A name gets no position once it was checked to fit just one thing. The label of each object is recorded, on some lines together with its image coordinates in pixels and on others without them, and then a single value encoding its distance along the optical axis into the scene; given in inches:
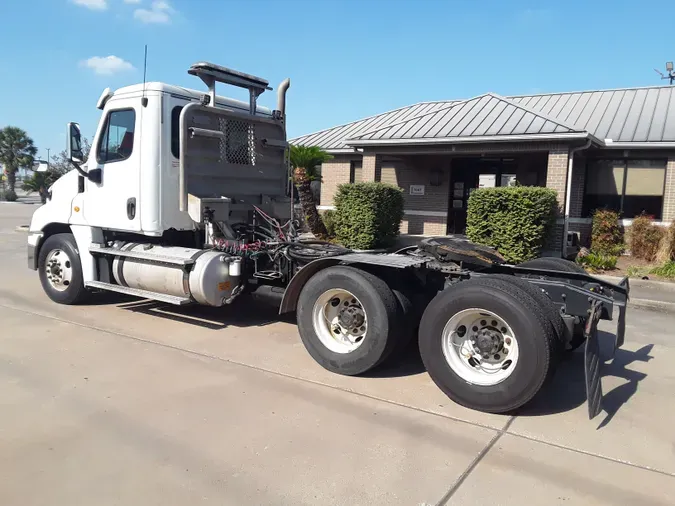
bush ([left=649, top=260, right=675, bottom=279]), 440.1
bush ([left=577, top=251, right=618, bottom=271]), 475.2
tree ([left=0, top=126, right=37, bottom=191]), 2532.0
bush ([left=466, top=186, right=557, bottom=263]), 479.2
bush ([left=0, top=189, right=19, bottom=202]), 2250.2
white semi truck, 174.1
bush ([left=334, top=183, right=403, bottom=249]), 553.3
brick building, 546.9
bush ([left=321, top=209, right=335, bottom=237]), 639.0
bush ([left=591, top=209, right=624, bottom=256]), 557.3
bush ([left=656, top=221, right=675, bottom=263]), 486.6
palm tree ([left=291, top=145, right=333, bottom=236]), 617.6
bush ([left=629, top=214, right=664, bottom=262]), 523.2
